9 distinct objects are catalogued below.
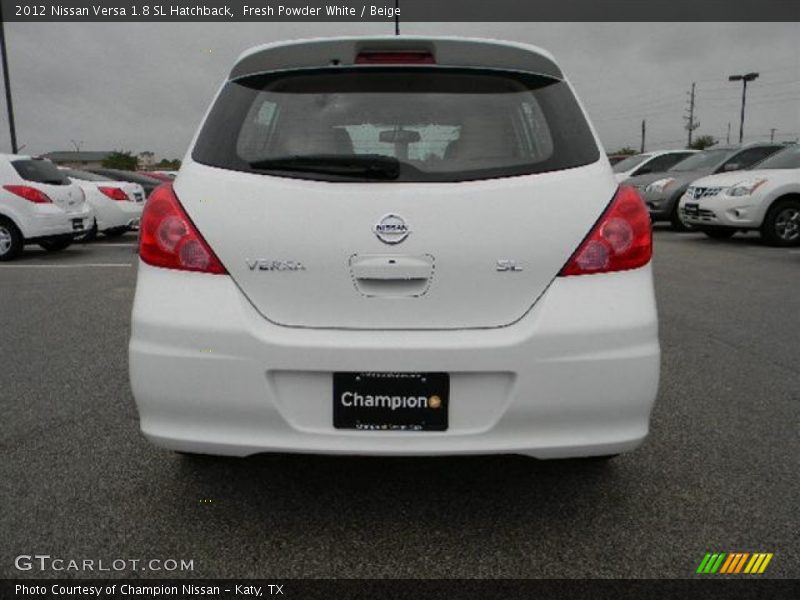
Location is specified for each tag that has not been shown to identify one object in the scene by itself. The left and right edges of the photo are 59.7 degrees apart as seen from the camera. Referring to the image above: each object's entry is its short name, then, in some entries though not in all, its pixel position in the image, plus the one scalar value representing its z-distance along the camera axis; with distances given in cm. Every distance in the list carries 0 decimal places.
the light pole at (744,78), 4397
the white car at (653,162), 1451
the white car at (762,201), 1020
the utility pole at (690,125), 7831
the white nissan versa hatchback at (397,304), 202
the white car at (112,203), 1191
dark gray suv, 1286
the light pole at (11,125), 2170
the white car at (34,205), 957
